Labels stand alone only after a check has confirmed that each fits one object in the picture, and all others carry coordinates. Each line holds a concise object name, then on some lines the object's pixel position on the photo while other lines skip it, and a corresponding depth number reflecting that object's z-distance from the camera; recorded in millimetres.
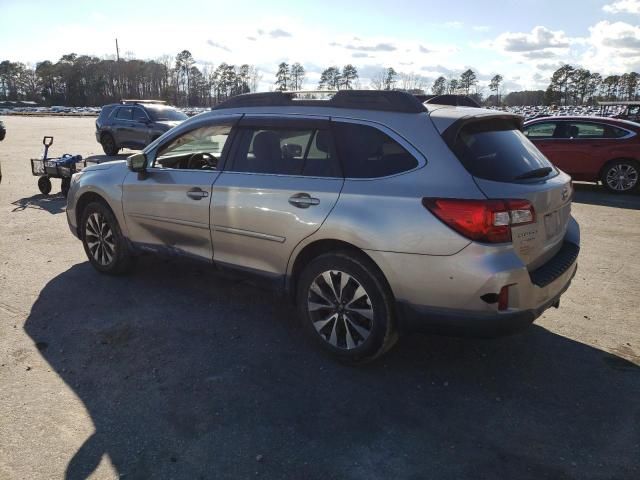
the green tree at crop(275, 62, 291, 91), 127125
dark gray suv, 16250
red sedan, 10695
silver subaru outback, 3020
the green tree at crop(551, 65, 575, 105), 108000
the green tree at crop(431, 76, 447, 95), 103681
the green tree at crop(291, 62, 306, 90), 127275
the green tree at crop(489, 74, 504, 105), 130788
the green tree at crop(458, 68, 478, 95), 121000
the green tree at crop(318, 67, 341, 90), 111875
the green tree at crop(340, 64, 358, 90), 113219
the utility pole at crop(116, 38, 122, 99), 120338
